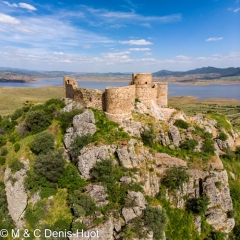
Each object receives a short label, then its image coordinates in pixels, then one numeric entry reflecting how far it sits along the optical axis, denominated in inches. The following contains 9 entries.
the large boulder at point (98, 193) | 803.7
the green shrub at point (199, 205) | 880.3
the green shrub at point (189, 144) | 1030.7
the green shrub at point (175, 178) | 907.4
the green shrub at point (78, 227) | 733.9
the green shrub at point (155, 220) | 753.6
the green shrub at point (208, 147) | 1035.3
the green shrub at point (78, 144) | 943.0
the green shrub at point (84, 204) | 777.6
